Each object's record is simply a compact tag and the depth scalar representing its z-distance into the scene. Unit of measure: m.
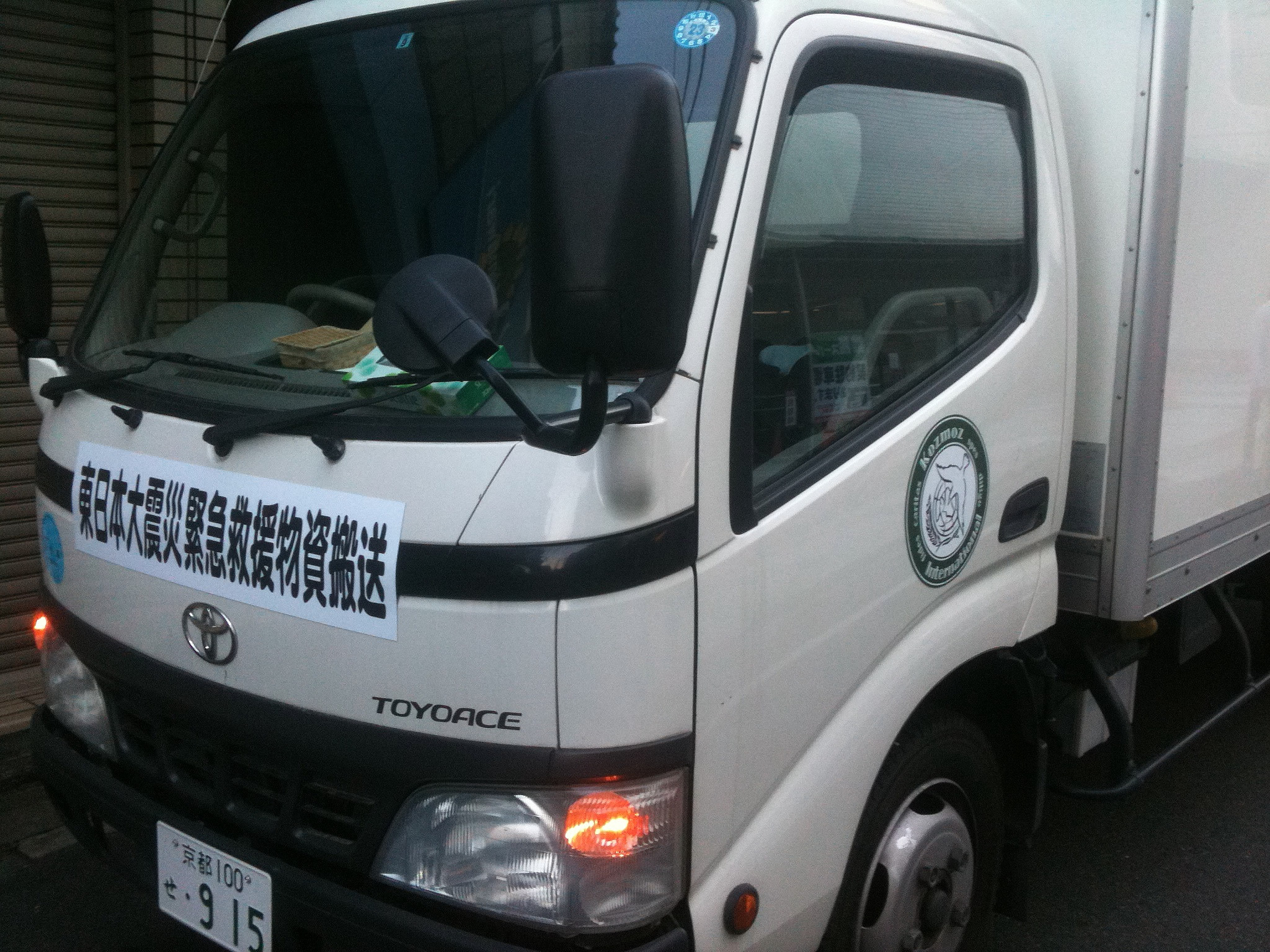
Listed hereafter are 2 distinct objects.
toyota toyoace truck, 1.88
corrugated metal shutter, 4.90
